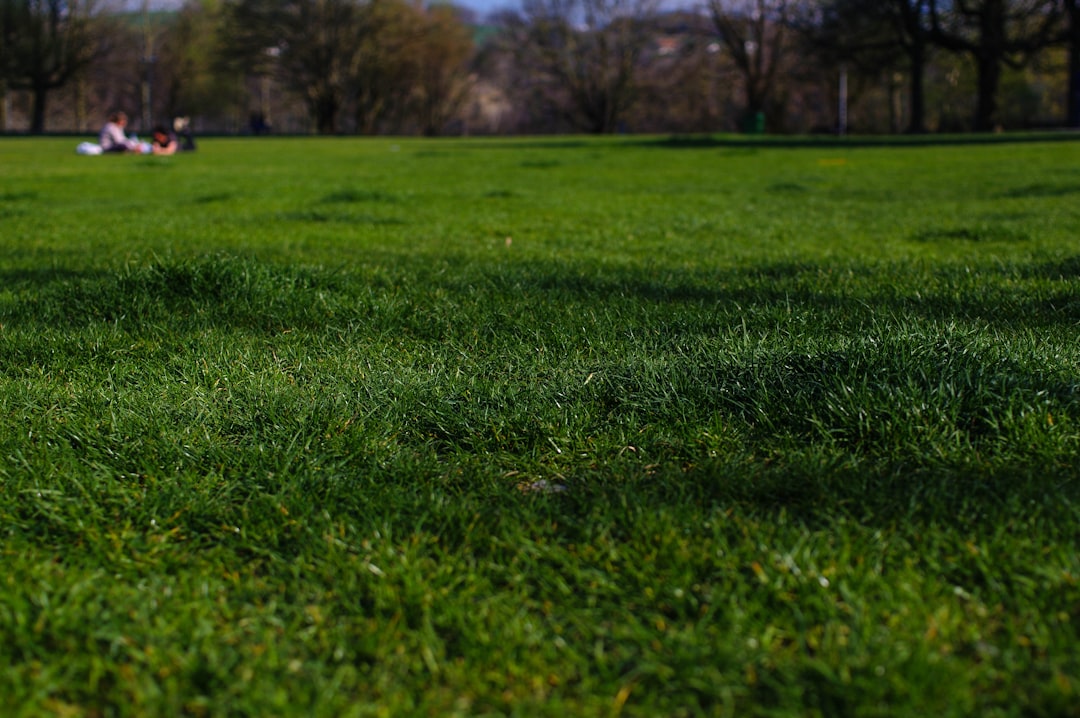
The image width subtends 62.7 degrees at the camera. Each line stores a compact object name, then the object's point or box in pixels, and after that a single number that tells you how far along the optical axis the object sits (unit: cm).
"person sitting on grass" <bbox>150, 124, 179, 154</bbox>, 2742
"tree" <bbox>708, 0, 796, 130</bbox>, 5991
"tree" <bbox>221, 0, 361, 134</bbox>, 6272
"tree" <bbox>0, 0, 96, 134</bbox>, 6262
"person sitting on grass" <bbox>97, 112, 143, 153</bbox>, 2634
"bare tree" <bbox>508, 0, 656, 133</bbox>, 6794
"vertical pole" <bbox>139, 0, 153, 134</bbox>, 7325
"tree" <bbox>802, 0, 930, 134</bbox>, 4059
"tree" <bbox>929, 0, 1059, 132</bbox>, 3941
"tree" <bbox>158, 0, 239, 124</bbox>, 7794
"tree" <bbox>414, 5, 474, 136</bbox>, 7431
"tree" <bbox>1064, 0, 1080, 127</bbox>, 3741
